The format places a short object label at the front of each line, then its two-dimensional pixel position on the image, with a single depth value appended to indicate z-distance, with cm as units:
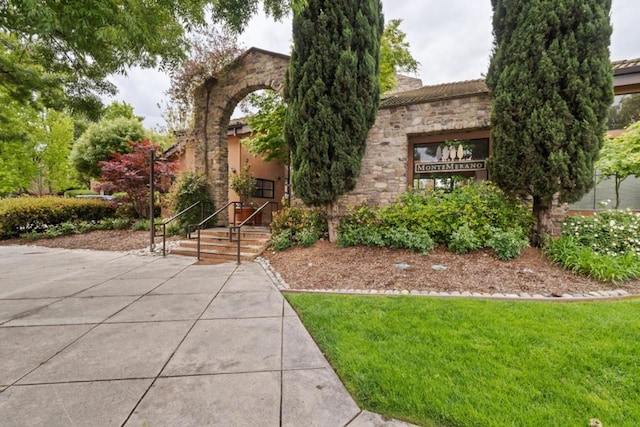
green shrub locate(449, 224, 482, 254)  523
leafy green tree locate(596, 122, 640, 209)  665
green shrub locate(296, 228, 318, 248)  646
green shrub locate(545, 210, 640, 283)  413
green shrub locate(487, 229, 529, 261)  490
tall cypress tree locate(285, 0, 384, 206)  583
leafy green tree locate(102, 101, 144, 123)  2572
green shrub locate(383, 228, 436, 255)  553
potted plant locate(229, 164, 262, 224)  1002
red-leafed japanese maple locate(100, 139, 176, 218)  963
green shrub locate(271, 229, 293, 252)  654
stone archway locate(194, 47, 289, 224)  862
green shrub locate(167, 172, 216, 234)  855
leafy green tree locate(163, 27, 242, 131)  846
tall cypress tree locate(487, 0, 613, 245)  473
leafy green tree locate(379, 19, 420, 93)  1081
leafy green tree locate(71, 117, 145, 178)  1503
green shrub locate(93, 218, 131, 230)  1016
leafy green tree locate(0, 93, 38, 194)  1223
